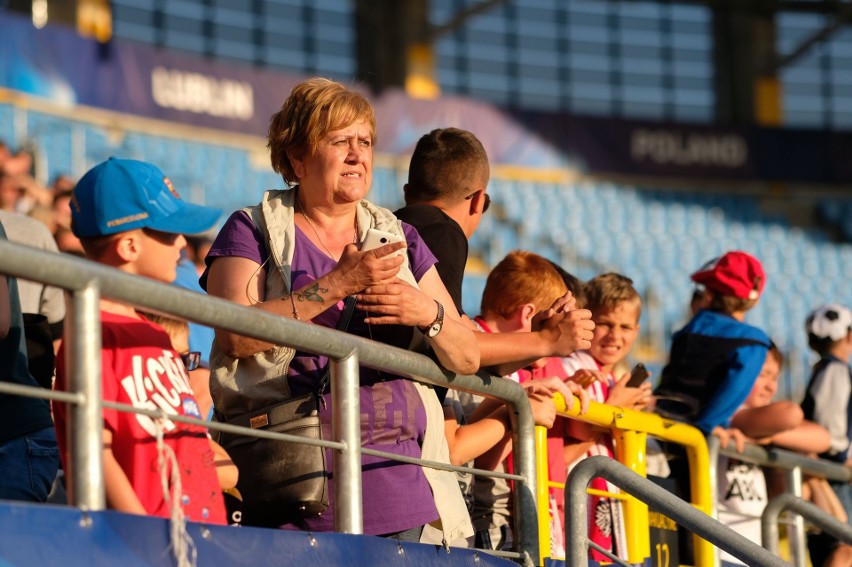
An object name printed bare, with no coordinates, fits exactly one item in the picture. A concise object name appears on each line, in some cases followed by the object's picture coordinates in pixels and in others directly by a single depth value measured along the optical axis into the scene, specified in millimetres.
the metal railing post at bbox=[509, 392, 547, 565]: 6914
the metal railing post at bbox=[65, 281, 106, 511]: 4223
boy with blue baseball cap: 4812
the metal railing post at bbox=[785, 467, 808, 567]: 10367
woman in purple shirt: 5746
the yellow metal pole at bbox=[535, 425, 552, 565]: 7164
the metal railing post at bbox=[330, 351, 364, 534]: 5434
